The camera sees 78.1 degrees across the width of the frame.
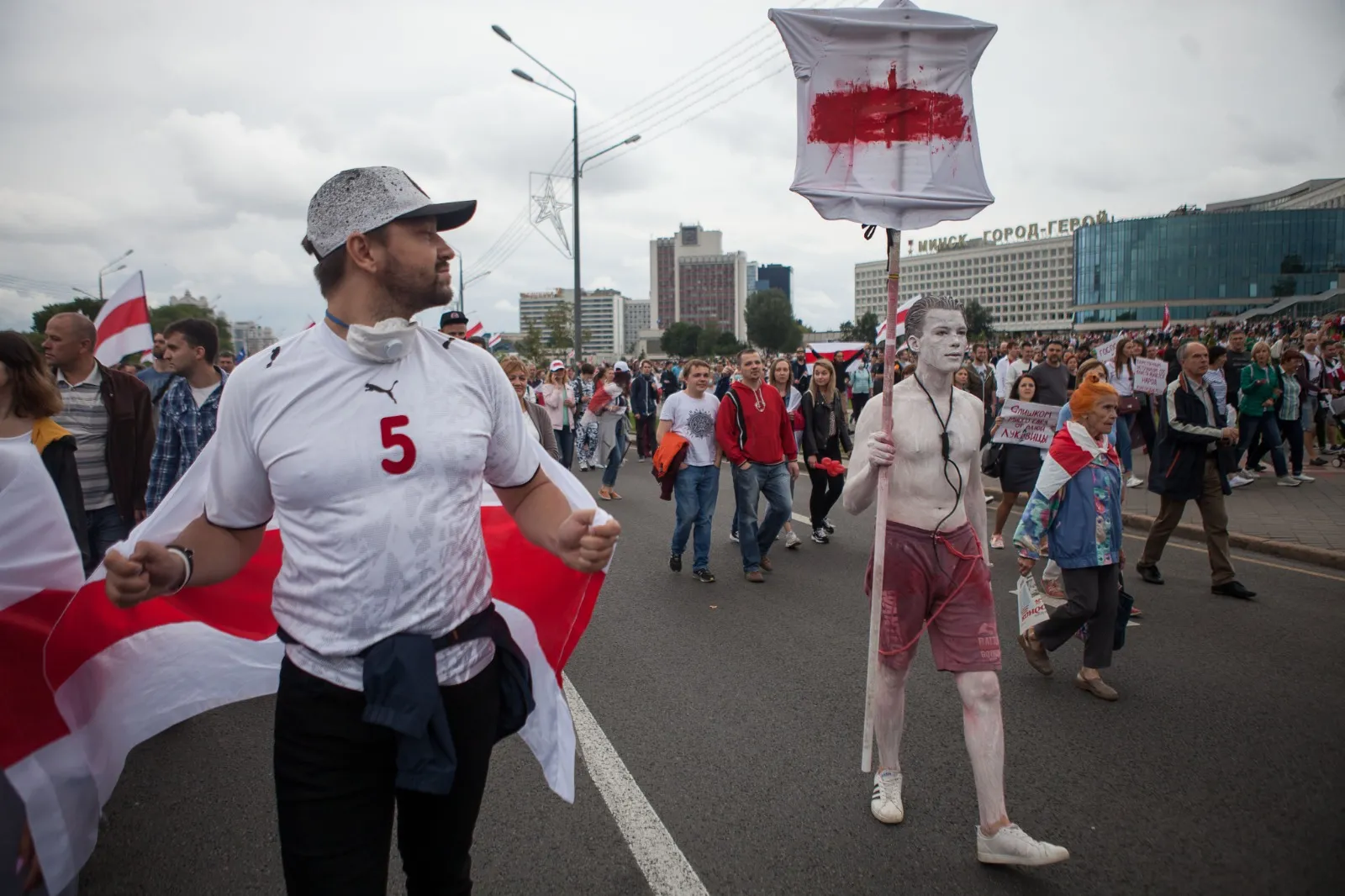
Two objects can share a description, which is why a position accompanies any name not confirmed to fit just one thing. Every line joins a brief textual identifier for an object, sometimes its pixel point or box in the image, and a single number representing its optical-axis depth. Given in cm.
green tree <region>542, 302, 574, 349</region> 4481
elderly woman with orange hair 462
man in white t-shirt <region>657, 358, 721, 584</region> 752
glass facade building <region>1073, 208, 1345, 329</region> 12000
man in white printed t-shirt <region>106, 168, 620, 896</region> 180
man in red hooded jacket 750
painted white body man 336
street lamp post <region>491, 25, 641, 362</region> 2130
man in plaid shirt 474
